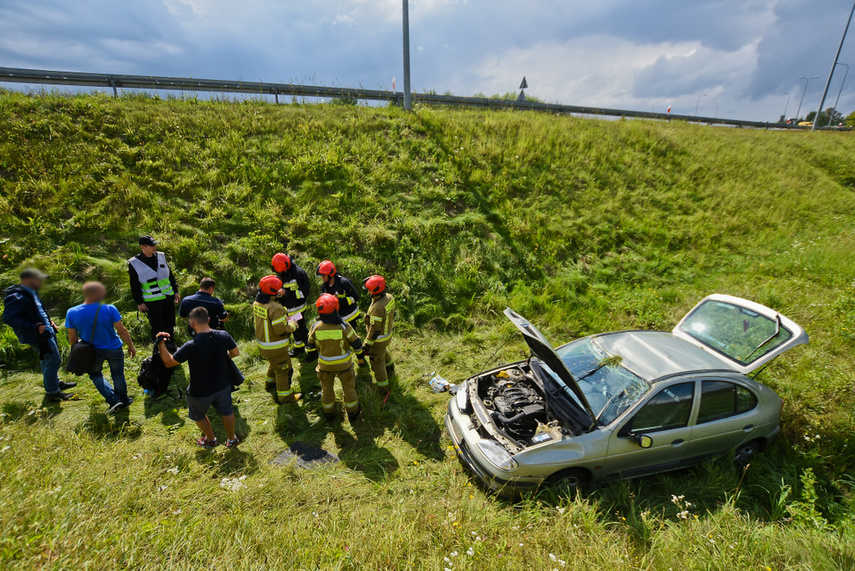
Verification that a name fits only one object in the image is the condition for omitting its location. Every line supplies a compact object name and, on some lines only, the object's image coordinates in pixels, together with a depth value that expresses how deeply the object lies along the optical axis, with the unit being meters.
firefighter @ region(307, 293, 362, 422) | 4.48
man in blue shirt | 4.31
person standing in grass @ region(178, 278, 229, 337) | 4.85
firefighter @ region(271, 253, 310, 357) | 5.78
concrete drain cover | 4.26
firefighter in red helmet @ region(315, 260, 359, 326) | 5.54
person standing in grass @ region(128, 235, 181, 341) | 5.32
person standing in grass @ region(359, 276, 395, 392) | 5.11
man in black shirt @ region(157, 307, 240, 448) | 3.83
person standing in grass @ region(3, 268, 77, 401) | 4.24
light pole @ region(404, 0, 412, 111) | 9.87
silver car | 3.80
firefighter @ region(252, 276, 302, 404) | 4.70
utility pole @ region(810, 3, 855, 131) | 19.82
